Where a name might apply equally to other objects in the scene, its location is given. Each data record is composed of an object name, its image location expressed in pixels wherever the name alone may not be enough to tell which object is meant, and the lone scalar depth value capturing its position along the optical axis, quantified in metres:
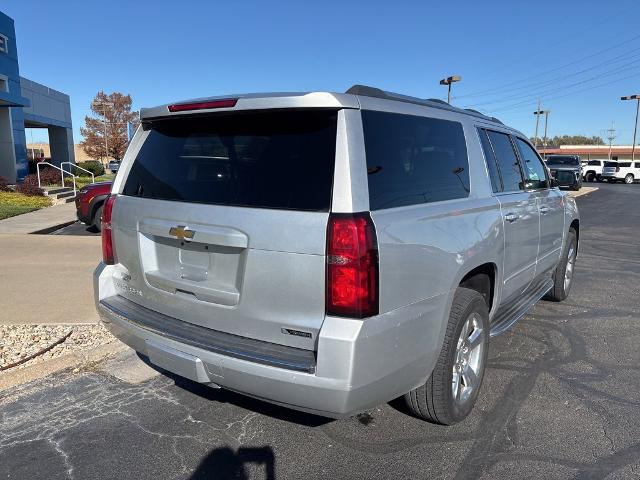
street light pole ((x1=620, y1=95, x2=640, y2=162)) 56.60
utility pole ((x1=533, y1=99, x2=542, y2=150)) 66.25
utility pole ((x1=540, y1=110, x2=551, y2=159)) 69.13
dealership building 21.07
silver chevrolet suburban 2.36
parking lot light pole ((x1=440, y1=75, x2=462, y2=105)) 23.45
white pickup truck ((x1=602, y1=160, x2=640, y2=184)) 38.59
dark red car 10.20
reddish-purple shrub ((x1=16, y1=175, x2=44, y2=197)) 17.23
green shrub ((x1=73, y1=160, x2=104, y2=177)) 33.23
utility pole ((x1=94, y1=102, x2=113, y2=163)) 61.53
